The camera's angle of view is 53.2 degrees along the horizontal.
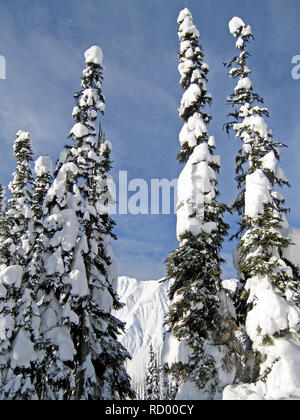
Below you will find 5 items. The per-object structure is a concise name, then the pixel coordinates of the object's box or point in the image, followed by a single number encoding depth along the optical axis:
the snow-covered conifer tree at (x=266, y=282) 9.31
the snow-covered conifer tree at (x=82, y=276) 12.42
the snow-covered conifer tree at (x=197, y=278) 10.62
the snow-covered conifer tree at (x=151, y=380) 47.64
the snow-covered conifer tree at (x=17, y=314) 11.47
